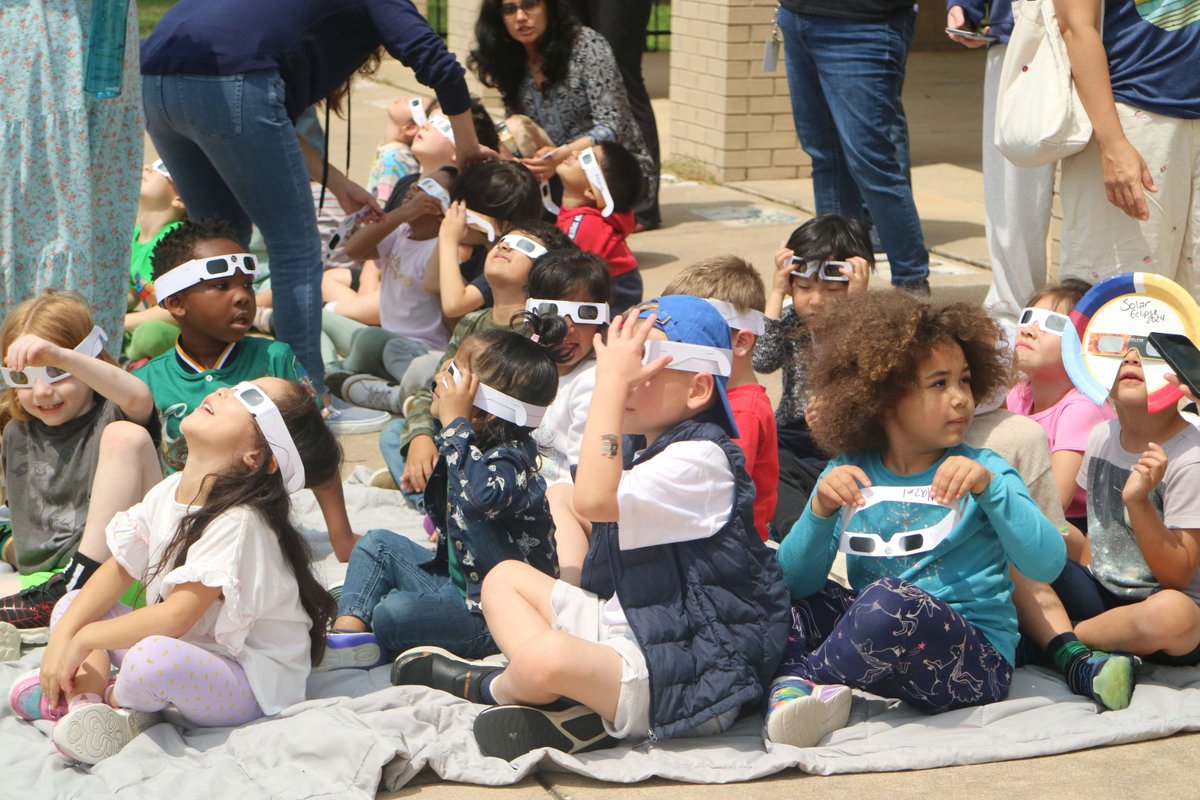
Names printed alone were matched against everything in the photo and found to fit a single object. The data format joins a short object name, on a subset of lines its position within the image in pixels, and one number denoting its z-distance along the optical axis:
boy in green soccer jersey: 8.73
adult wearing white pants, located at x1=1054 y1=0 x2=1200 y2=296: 8.27
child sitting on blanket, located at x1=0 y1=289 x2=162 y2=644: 7.75
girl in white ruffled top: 6.38
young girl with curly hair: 6.33
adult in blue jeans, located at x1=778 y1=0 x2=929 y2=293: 11.61
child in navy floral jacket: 7.15
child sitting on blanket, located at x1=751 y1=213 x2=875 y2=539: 9.20
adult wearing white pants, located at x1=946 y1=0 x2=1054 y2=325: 10.52
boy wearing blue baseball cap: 6.19
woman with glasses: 13.45
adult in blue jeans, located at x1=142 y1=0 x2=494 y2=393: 9.52
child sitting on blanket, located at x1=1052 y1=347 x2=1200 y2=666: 6.73
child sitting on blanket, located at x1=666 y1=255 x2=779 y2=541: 7.75
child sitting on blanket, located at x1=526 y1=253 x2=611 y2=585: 8.58
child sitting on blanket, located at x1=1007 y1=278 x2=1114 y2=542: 7.78
